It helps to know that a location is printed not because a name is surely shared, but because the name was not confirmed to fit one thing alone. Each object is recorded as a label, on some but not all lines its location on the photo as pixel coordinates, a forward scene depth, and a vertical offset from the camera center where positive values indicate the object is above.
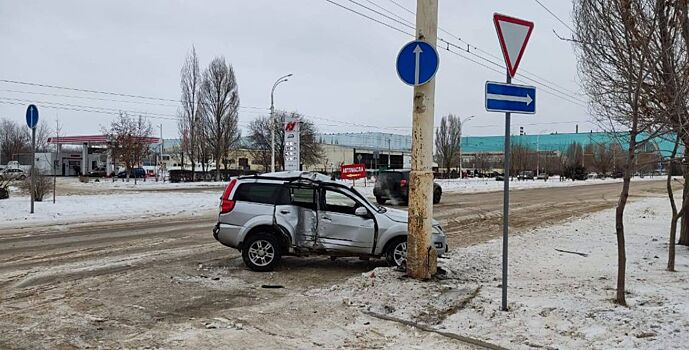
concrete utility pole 7.06 -0.06
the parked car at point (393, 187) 25.52 -1.01
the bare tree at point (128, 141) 49.06 +2.03
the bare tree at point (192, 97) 54.50 +6.73
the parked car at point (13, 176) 20.82 -0.56
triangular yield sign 5.91 +1.45
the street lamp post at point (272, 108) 38.12 +4.05
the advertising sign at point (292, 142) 21.66 +0.93
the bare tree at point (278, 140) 64.94 +3.03
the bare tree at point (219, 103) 53.78 +6.12
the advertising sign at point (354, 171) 32.22 -0.33
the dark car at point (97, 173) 71.99 -1.37
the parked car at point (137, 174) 64.84 -1.30
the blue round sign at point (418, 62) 7.00 +1.35
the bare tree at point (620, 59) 6.04 +1.48
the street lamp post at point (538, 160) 91.97 +1.34
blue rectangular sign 5.83 +0.76
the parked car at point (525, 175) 83.69 -1.28
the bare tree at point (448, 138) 85.76 +4.55
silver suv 8.41 -0.93
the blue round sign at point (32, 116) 16.78 +1.44
